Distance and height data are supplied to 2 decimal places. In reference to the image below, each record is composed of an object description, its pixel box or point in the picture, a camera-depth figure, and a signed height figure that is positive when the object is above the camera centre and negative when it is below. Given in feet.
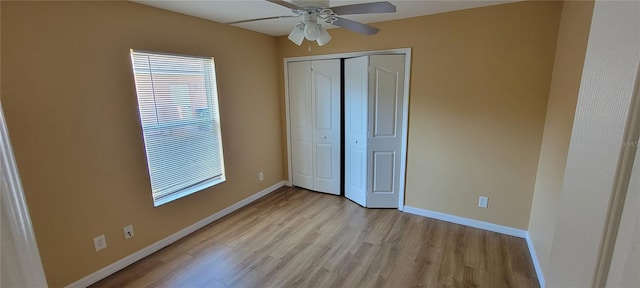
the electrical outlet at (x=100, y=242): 7.19 -3.68
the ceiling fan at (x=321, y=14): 5.12 +1.79
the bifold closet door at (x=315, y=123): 12.04 -0.96
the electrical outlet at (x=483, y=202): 9.43 -3.58
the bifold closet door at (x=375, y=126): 10.34 -0.97
